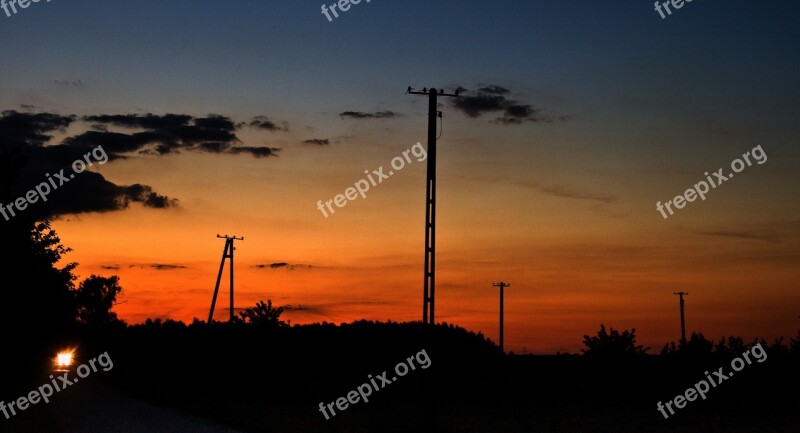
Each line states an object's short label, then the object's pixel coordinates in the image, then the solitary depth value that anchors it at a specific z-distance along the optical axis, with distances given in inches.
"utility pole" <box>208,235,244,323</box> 2485.5
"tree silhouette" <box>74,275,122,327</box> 4434.1
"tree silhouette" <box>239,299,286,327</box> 2709.2
